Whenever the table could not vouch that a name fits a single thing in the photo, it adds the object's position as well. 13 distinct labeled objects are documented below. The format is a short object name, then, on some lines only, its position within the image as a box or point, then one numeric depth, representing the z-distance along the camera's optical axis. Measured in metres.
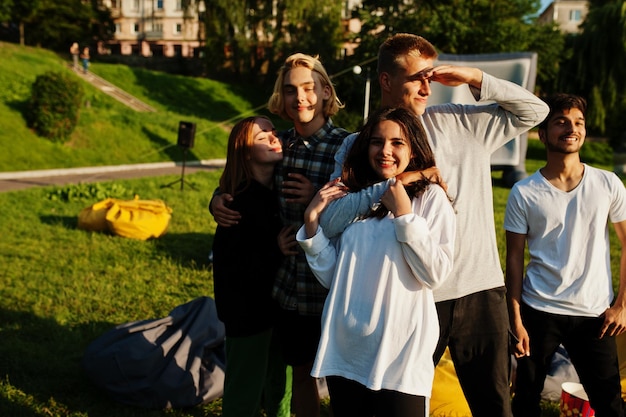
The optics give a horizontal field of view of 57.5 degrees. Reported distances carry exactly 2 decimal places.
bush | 17.08
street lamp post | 17.91
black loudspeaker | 12.55
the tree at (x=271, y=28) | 33.06
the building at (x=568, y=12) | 59.44
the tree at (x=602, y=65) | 26.94
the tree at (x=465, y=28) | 28.45
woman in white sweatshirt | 1.89
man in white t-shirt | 2.58
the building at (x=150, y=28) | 55.97
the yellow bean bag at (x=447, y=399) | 3.35
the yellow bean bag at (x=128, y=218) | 7.67
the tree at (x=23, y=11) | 34.03
